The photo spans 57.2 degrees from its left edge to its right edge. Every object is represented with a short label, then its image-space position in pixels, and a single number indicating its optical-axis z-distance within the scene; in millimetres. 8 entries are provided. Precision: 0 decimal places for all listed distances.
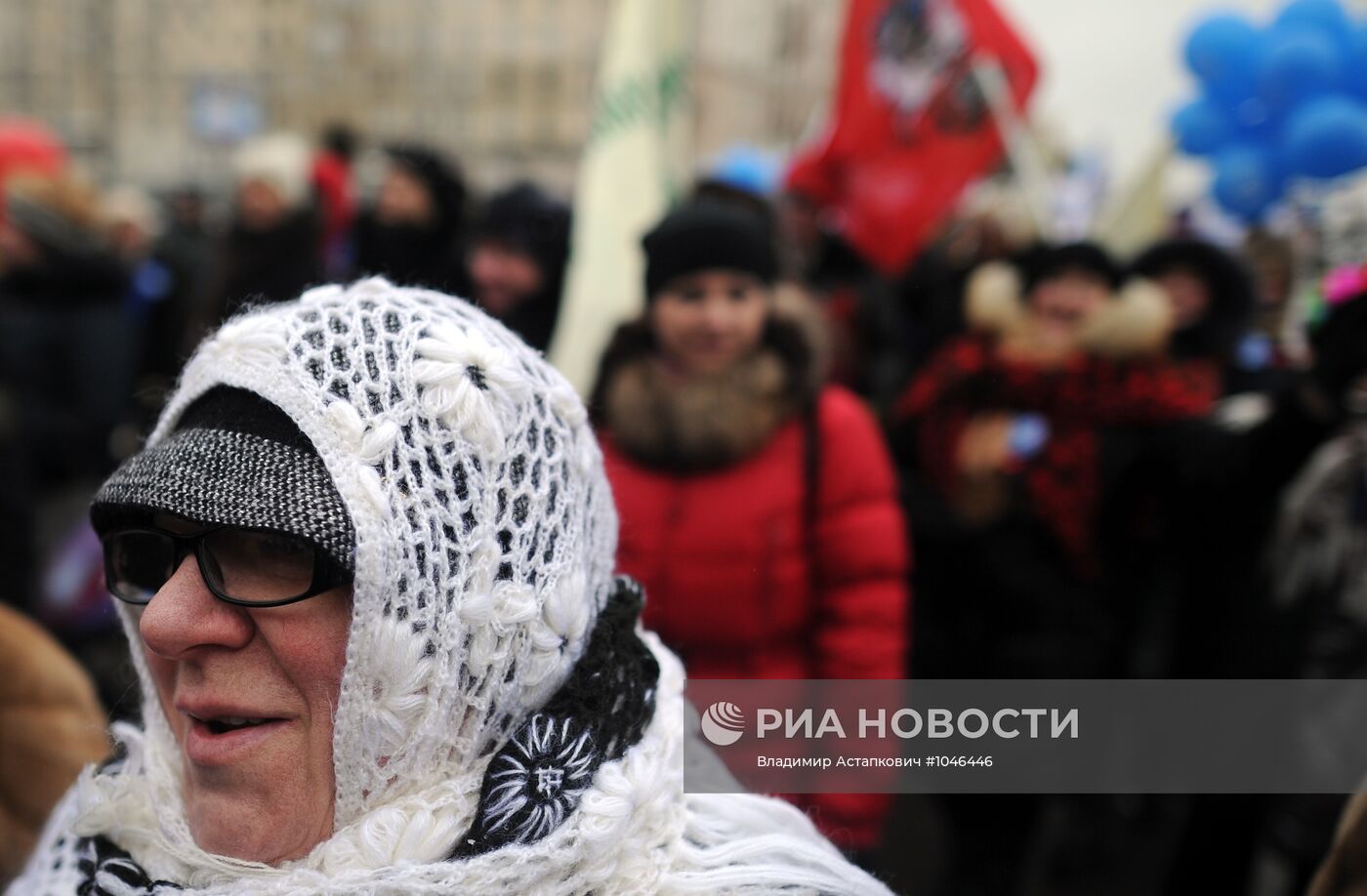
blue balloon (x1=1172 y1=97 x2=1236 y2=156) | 4988
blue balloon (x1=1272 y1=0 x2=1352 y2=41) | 4559
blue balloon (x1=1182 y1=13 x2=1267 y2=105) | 4824
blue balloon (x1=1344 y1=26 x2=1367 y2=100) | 4395
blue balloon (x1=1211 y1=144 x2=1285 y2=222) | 4672
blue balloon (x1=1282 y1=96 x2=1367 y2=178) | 4105
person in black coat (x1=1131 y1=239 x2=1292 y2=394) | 4633
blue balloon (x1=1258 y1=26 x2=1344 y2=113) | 4445
